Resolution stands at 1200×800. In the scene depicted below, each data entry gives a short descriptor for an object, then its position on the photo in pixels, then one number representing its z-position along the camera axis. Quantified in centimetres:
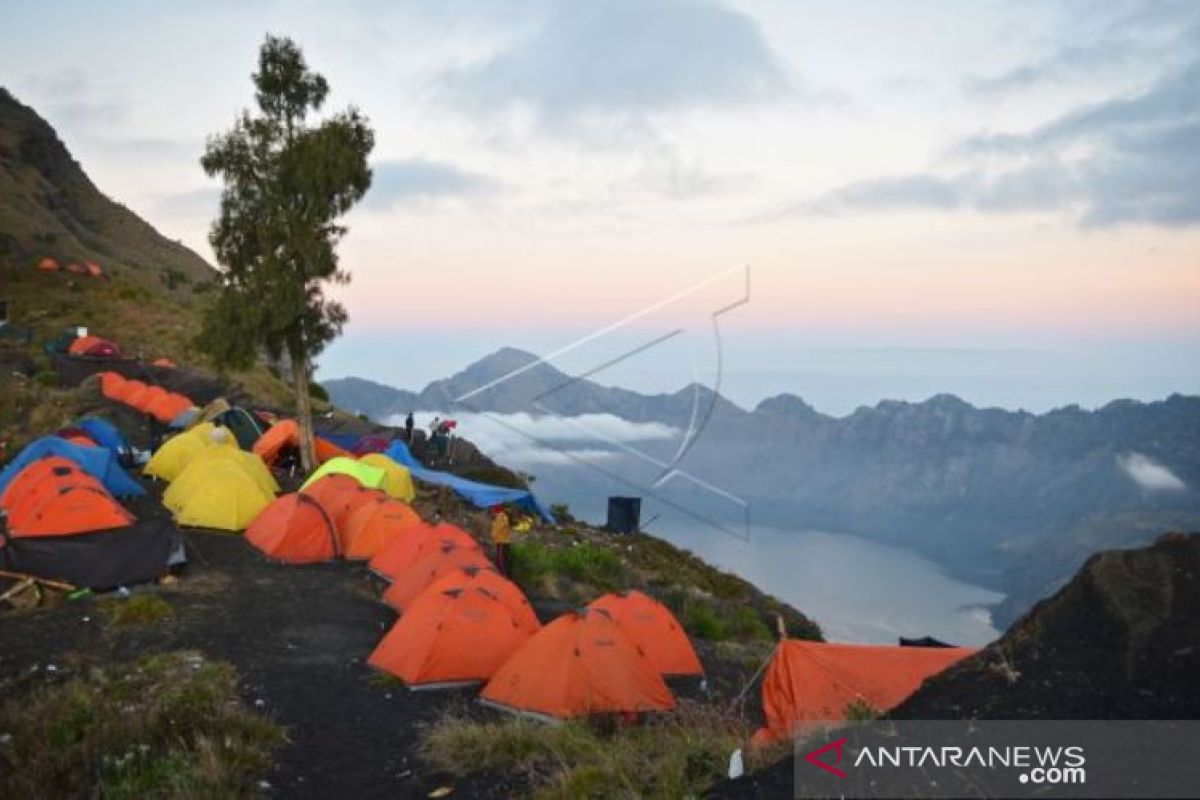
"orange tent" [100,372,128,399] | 3809
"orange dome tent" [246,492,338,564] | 2036
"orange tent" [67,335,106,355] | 4259
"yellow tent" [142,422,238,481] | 2772
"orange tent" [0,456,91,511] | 1939
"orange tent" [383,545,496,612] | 1706
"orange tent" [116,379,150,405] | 3725
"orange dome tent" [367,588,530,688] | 1323
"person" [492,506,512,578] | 2100
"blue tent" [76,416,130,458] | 2884
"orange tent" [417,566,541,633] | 1448
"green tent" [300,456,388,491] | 2584
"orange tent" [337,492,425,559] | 2088
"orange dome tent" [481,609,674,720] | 1196
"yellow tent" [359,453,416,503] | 2673
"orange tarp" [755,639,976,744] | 1116
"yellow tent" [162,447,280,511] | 2327
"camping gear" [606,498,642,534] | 3404
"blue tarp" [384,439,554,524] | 2880
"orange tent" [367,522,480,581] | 1891
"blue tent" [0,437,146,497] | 2295
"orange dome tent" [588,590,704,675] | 1564
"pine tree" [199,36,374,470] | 2841
